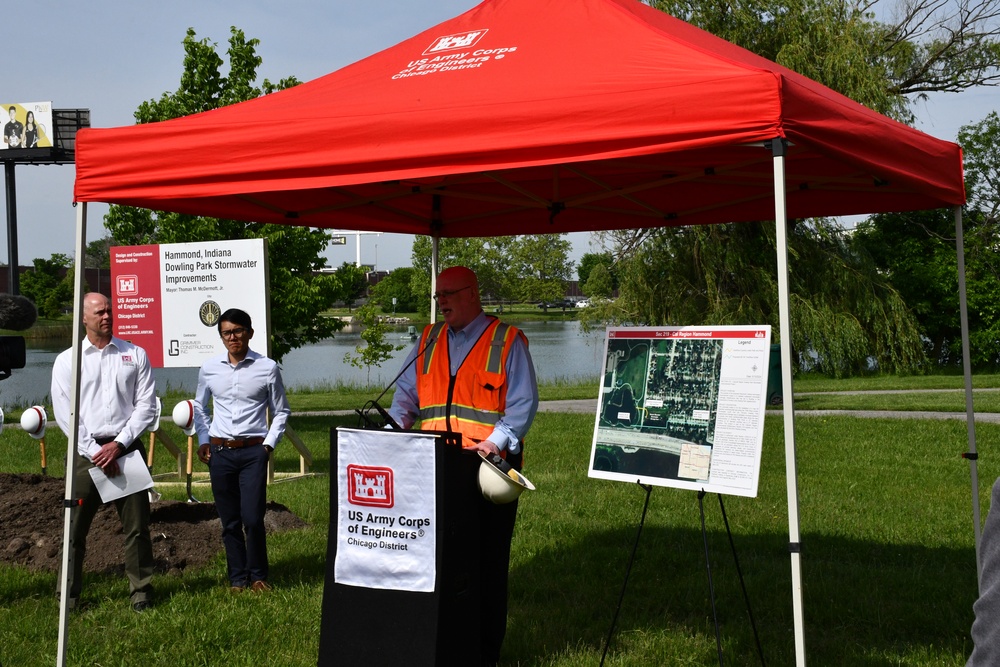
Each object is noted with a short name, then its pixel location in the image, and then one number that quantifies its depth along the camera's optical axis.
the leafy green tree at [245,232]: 15.66
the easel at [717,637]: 4.56
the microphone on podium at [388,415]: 4.54
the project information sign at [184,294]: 10.05
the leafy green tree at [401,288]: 54.87
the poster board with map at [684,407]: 4.36
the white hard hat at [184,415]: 9.12
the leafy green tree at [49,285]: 68.00
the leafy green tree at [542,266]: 51.19
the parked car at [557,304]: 62.67
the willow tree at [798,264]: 20.64
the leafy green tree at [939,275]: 31.09
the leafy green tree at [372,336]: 20.39
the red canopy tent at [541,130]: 3.82
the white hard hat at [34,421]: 8.64
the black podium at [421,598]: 4.25
